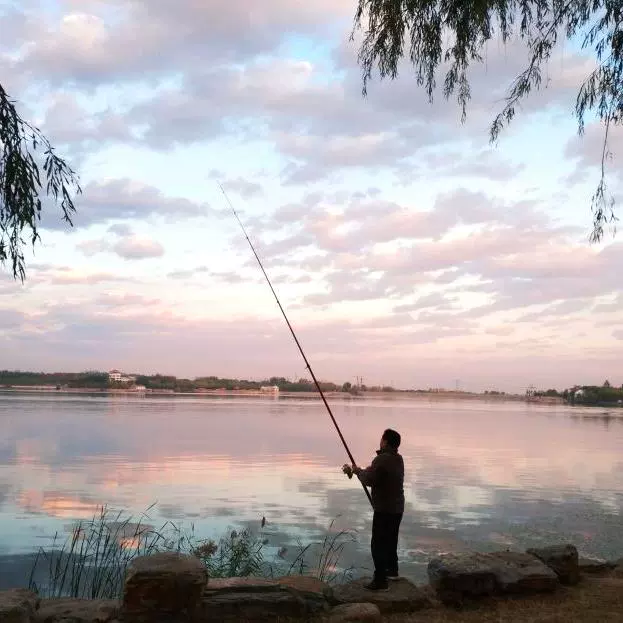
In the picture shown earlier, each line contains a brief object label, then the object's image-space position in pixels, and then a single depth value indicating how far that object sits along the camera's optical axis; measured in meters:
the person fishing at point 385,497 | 6.15
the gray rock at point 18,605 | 4.74
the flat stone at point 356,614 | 5.38
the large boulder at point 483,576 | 6.05
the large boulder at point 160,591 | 5.10
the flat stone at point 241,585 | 5.54
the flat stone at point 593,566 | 7.41
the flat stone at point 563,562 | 6.79
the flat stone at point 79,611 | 5.22
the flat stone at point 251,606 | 5.38
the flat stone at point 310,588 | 5.66
